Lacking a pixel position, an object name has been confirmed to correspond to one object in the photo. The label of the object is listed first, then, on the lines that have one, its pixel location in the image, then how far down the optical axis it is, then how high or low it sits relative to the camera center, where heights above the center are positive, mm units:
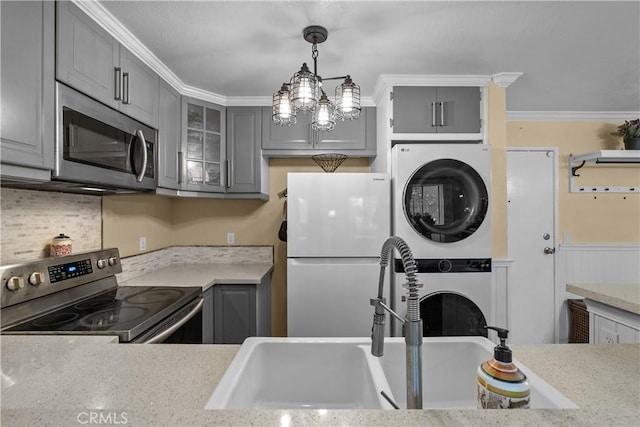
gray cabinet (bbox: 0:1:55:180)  1078 +460
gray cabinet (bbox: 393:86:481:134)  2414 +834
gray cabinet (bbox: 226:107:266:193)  2797 +600
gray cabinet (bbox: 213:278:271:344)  2350 -707
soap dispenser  545 -294
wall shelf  3145 +503
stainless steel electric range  1341 -456
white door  3242 -190
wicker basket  3010 -1019
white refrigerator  2227 -235
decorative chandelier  1453 +573
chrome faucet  615 -237
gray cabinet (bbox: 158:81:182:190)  2197 +568
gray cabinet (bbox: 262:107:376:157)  2807 +696
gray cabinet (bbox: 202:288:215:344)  2203 -709
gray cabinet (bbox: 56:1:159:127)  1354 +750
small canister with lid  1667 -155
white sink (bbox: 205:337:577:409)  1012 -504
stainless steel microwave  1320 +338
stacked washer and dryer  2166 -80
